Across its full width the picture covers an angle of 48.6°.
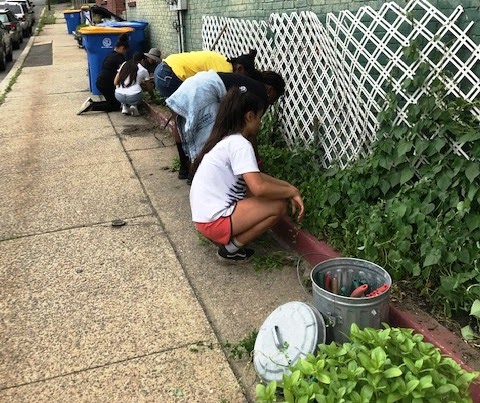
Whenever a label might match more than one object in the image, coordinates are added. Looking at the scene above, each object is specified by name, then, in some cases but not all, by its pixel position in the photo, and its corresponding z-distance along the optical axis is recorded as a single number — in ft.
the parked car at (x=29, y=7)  100.96
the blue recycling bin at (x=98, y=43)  31.12
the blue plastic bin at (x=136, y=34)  36.81
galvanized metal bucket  8.55
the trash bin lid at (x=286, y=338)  8.20
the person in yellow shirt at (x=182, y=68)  17.34
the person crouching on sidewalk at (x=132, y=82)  27.09
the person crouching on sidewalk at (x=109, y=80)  28.81
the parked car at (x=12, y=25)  67.87
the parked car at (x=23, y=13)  85.74
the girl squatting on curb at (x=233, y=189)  11.48
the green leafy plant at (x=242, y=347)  9.30
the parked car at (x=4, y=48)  51.44
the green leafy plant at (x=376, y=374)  6.26
